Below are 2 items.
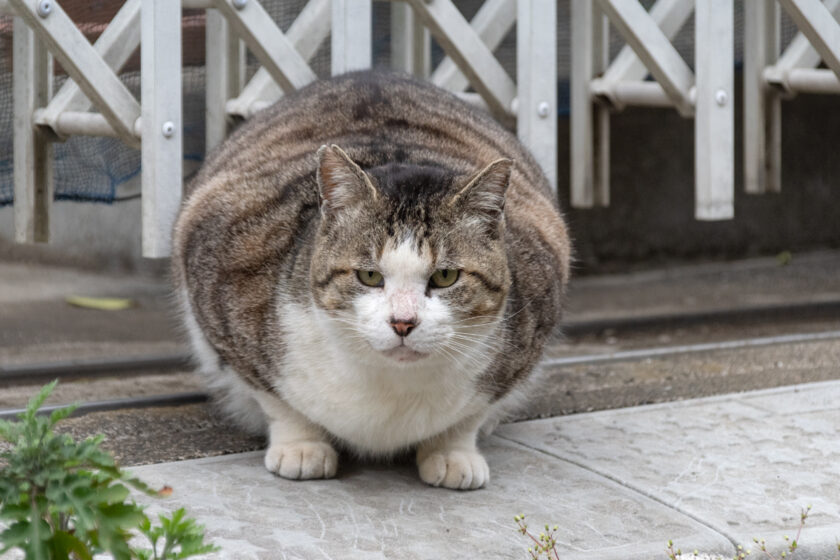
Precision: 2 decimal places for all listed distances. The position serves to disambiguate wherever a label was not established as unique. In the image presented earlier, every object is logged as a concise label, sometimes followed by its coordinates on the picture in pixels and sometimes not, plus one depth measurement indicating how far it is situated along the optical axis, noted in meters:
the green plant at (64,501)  3.15
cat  5.05
